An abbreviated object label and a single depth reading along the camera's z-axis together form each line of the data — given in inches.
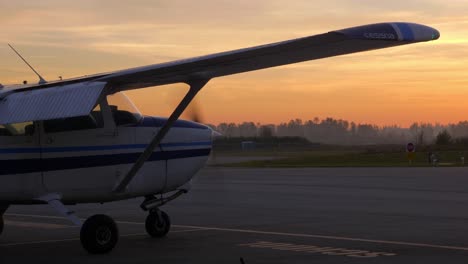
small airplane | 426.9
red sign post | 2084.2
